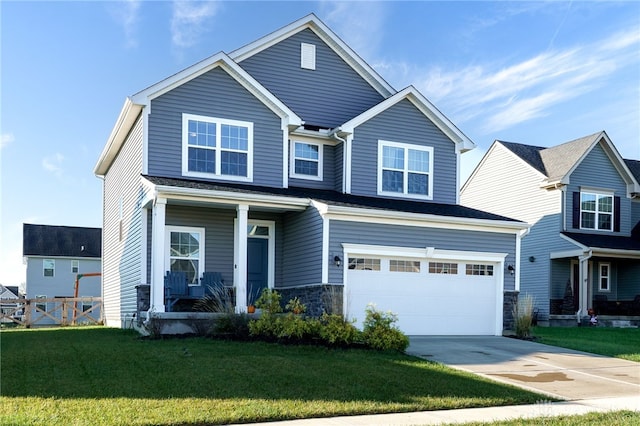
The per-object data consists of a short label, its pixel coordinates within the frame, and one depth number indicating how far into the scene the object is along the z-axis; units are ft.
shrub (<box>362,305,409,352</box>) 43.50
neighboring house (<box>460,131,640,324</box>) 84.99
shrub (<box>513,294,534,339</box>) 56.75
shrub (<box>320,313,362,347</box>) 43.52
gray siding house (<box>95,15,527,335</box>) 53.78
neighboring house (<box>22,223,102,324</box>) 138.82
